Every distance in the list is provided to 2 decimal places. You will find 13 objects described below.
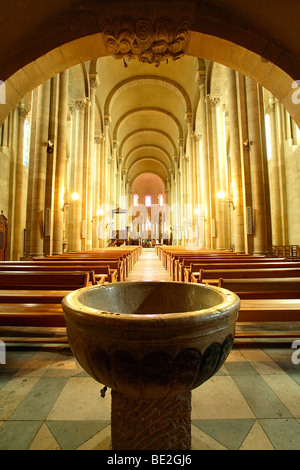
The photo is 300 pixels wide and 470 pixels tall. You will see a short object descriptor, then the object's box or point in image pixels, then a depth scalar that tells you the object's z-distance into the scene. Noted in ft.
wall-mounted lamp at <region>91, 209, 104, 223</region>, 46.60
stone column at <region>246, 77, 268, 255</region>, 24.20
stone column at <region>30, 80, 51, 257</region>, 24.64
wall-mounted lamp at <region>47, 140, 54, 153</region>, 25.58
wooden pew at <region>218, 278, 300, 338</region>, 8.76
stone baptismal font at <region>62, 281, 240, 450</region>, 2.91
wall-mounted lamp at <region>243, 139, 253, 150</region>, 25.22
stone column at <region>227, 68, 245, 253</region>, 26.32
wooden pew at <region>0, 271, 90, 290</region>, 11.18
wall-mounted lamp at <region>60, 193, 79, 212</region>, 36.35
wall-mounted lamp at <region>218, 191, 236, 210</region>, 36.96
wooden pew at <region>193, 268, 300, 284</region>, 11.54
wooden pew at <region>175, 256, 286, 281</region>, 16.96
